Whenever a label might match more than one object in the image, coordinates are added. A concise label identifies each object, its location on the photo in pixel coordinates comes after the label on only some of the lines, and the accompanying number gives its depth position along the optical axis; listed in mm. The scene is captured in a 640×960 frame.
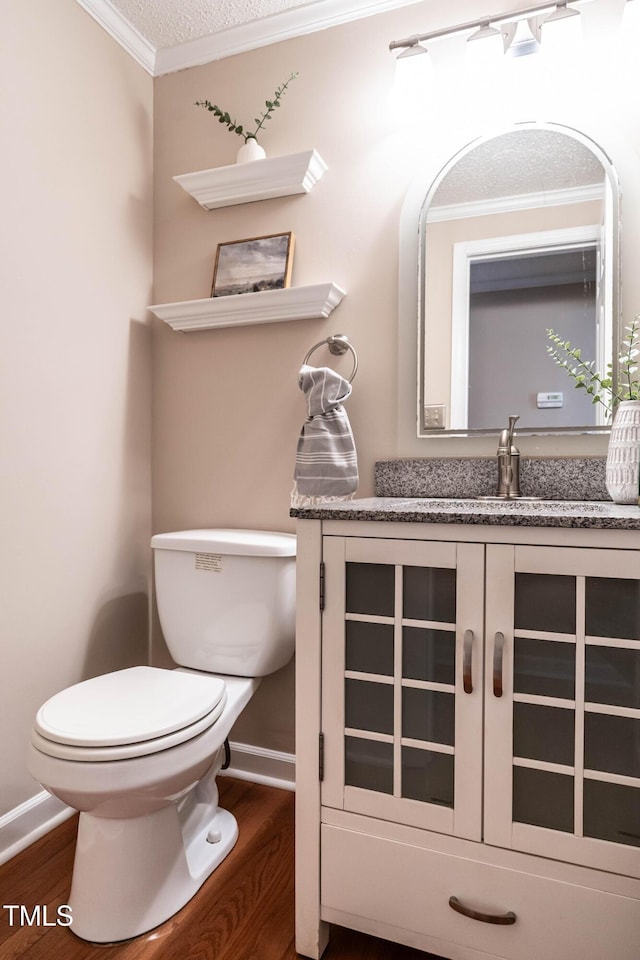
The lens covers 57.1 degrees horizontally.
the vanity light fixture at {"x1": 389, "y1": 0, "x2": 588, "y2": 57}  1425
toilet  1138
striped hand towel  1588
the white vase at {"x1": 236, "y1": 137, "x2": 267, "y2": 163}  1764
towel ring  1684
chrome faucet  1450
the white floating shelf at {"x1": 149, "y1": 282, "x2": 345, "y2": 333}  1663
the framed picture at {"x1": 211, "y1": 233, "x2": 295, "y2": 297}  1772
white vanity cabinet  980
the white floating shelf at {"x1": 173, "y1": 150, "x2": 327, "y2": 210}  1688
